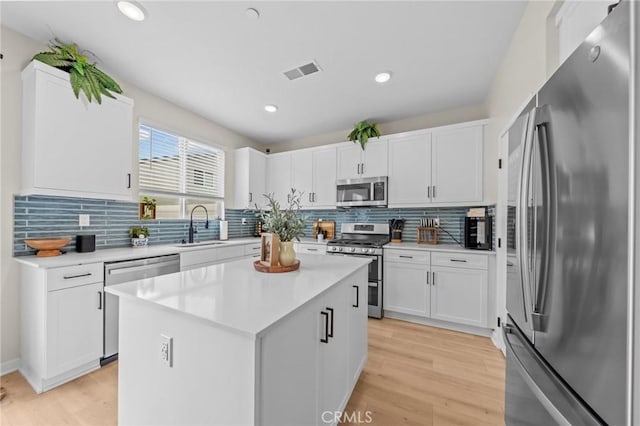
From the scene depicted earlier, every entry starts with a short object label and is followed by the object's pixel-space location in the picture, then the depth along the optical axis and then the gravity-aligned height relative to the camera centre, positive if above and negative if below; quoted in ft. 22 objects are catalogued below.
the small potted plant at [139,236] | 9.25 -0.91
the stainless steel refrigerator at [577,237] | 2.01 -0.23
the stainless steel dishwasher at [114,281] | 6.96 -2.01
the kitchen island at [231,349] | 2.73 -1.78
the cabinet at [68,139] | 6.51 +2.09
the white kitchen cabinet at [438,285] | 9.04 -2.79
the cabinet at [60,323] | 5.98 -2.86
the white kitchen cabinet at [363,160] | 11.83 +2.68
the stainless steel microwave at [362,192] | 11.62 +1.06
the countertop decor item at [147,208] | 9.73 +0.16
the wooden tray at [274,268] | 5.16 -1.17
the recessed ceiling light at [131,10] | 5.78 +4.85
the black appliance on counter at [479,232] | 9.14 -0.69
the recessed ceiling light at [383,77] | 8.52 +4.82
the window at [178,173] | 10.05 +1.82
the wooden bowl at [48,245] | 6.60 -0.92
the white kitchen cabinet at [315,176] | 13.21 +2.07
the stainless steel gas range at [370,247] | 10.61 -1.51
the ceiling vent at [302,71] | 8.14 +4.87
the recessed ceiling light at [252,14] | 5.92 +4.85
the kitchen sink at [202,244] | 10.45 -1.42
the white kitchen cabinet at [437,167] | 9.91 +2.04
